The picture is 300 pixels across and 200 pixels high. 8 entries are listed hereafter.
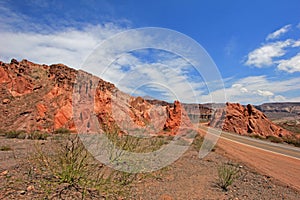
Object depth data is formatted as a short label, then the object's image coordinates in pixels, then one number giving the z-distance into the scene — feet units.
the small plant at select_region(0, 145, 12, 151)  30.58
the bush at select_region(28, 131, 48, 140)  44.79
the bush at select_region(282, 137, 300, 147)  70.50
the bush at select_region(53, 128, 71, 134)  56.90
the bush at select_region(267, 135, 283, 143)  78.68
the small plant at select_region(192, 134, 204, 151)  46.40
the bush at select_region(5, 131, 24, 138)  47.76
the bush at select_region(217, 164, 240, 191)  19.21
